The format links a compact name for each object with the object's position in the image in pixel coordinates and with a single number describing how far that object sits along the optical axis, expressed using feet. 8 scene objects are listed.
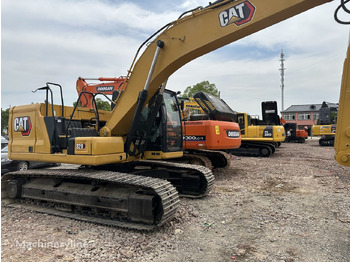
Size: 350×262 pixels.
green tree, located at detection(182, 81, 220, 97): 112.71
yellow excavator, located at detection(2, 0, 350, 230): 13.58
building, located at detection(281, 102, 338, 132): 200.15
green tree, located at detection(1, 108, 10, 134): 144.36
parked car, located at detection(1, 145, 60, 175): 28.60
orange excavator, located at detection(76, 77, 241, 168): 25.18
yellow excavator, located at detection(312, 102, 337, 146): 71.82
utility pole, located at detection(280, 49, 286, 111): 166.40
